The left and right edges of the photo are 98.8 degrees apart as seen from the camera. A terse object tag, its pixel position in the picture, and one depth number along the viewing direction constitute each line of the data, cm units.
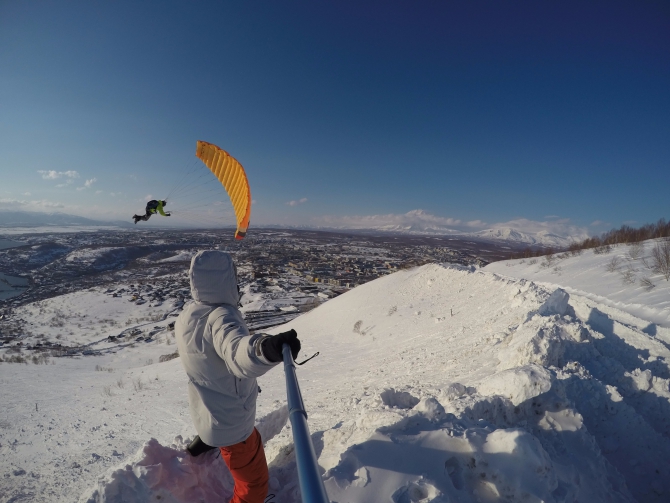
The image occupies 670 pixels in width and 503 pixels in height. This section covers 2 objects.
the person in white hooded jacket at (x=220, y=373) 185
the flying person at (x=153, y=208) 887
